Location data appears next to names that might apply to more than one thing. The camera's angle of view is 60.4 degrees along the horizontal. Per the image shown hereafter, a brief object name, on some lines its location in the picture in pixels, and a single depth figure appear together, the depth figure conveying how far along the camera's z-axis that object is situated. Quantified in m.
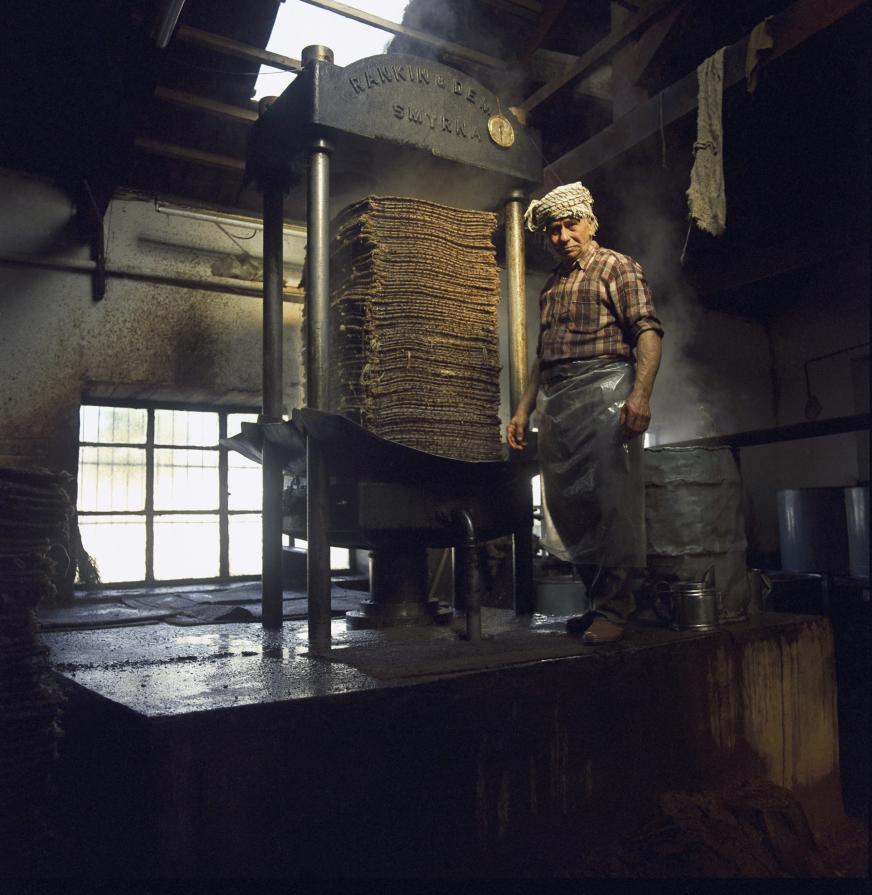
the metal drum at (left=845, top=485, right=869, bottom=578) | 7.14
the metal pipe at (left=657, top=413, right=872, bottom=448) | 4.11
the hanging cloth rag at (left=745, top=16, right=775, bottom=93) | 4.11
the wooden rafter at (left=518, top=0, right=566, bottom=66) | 5.02
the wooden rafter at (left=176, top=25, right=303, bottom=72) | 5.14
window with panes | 6.76
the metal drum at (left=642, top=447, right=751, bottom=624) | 3.79
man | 3.30
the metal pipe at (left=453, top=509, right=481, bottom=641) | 3.26
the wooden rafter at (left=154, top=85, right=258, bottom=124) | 5.67
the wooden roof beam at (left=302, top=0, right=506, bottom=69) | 4.81
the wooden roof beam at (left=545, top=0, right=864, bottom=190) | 3.93
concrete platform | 2.12
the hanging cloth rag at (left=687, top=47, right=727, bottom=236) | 4.41
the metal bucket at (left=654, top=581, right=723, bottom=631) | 3.54
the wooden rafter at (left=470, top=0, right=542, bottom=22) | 5.09
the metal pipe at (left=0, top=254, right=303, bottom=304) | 6.16
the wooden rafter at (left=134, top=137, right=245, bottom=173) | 6.17
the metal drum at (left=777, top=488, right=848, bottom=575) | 7.50
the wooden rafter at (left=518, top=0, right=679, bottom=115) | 4.53
